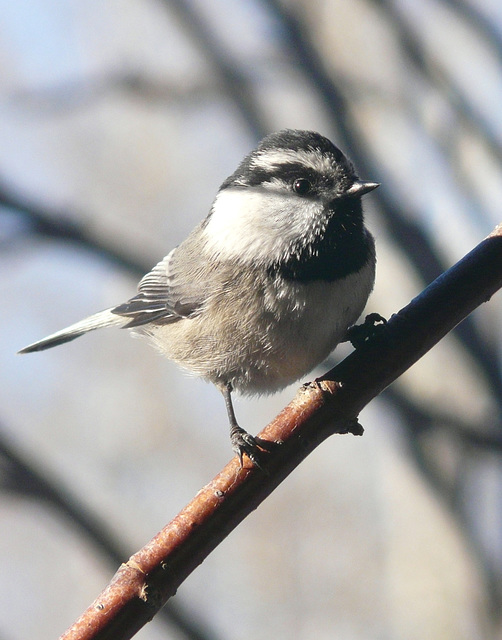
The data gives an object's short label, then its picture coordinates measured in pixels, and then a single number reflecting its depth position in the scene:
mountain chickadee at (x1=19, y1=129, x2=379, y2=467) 2.92
